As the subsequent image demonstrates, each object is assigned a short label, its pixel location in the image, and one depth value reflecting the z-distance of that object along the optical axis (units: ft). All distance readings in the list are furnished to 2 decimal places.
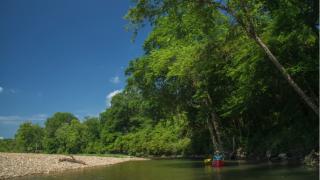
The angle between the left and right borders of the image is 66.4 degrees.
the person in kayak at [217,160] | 58.81
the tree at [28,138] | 240.01
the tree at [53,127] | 227.39
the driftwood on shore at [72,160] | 88.37
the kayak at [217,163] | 58.55
